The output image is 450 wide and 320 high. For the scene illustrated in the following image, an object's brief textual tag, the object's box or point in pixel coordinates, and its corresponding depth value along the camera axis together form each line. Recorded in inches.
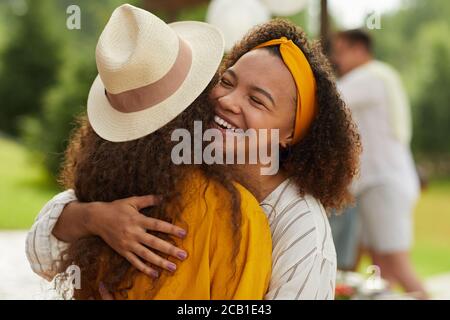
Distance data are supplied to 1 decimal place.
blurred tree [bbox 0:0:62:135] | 559.5
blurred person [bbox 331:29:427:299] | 195.0
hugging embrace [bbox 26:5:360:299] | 65.9
